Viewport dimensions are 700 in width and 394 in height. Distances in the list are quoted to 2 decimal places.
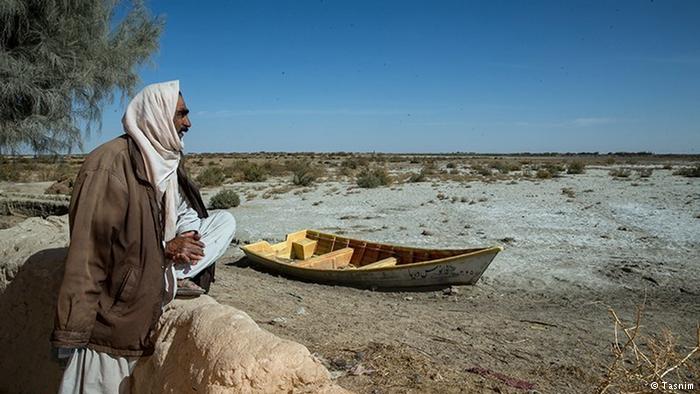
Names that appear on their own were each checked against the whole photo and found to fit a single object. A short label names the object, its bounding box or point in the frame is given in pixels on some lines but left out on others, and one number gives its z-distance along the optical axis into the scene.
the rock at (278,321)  5.32
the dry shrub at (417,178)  26.31
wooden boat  7.48
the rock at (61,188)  16.80
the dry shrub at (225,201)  17.05
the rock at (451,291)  7.63
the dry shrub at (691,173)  25.88
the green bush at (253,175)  28.35
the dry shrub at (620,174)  27.73
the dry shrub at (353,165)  41.32
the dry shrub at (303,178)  24.38
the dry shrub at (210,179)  25.19
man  2.09
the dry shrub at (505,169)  34.47
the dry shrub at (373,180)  22.95
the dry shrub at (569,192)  18.89
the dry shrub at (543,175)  28.16
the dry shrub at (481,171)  30.92
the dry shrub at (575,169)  32.41
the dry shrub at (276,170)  32.62
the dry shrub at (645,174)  27.55
